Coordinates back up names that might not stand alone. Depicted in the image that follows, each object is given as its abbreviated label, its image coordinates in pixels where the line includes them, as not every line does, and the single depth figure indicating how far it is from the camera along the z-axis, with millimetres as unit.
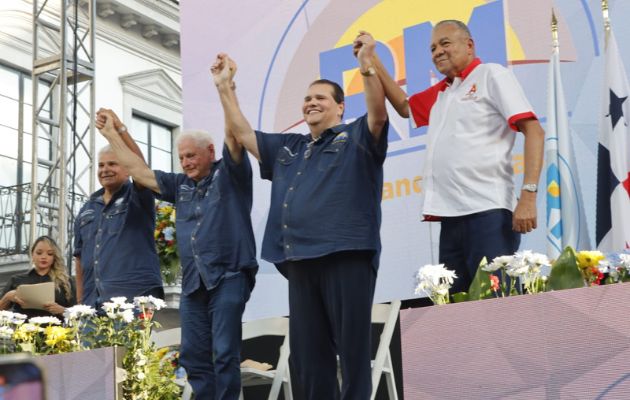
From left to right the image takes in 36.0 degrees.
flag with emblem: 4199
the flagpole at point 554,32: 4535
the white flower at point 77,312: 3881
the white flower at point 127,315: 3840
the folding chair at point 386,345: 4336
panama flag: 4176
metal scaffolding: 8773
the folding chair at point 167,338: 4977
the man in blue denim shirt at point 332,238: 3262
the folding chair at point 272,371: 4473
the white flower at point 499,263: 2839
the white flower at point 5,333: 3850
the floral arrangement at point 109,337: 3836
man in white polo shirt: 3420
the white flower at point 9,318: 3982
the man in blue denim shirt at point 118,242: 4512
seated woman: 5254
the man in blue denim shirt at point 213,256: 3895
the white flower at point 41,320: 3895
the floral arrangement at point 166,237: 5715
